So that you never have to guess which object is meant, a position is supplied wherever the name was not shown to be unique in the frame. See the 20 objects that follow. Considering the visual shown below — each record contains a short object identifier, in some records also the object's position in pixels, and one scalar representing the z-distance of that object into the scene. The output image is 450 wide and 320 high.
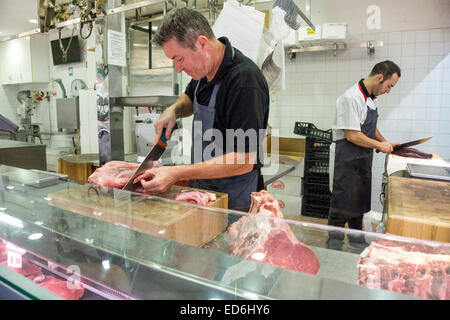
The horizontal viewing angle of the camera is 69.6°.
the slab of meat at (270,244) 0.93
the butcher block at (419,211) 1.29
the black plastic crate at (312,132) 4.45
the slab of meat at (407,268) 0.78
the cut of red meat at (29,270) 0.97
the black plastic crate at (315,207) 4.56
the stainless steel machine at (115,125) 2.41
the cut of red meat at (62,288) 0.86
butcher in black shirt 1.60
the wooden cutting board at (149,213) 1.09
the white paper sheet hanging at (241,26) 2.79
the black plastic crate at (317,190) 4.54
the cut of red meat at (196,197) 1.44
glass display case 0.72
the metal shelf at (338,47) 4.27
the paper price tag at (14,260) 0.99
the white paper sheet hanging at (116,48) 2.33
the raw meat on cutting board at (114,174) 1.65
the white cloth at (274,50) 2.88
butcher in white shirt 3.27
